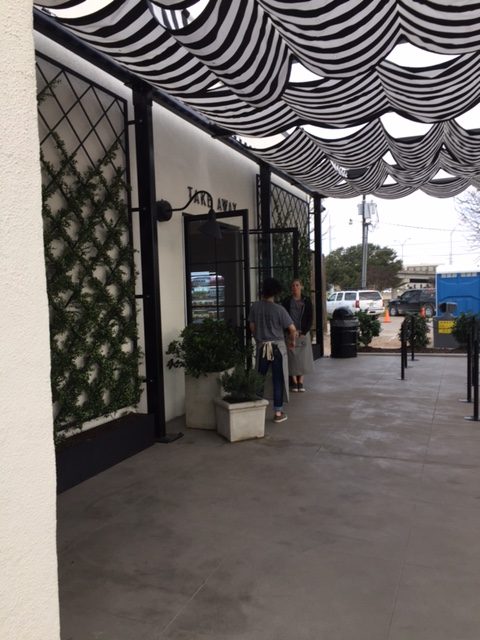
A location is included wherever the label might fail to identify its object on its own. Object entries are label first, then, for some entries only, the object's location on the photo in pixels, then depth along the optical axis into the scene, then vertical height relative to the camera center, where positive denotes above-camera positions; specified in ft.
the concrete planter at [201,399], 18.43 -3.74
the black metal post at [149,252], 16.85 +1.30
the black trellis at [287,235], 30.68 +3.74
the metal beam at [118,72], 13.08 +6.68
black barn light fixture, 18.83 +2.67
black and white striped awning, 10.96 +5.68
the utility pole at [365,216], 93.73 +13.11
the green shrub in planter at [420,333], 38.59 -3.29
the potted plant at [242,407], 16.88 -3.68
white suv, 82.58 -1.94
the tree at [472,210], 66.33 +9.57
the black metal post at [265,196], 29.14 +5.17
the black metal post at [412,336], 33.68 -3.09
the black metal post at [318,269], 38.04 +1.50
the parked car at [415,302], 86.55 -2.41
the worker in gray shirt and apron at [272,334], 19.12 -1.58
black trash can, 36.42 -3.03
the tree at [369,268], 144.87 +5.78
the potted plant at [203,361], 18.12 -2.39
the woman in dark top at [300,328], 24.56 -1.79
